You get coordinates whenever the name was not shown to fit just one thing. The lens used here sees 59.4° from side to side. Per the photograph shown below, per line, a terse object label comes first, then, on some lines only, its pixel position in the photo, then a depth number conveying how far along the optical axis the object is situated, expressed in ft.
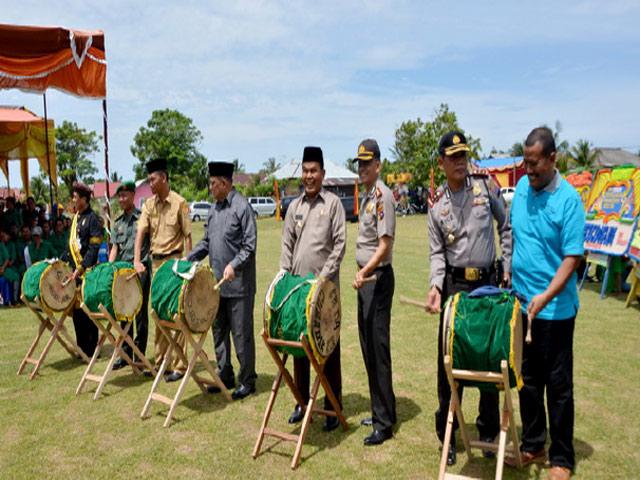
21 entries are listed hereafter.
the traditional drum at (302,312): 13.75
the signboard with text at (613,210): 33.40
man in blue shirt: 11.85
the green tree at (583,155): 155.84
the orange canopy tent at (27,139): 49.39
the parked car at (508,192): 114.17
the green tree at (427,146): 127.65
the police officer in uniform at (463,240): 13.44
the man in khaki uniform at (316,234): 15.65
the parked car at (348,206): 106.93
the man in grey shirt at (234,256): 18.54
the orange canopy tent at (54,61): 27.45
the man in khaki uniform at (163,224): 20.56
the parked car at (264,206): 139.33
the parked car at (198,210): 131.23
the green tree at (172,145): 168.96
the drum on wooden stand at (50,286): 21.27
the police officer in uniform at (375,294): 14.75
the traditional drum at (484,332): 11.02
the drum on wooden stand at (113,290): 19.40
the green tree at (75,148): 148.36
